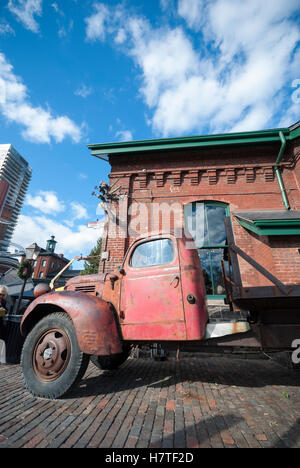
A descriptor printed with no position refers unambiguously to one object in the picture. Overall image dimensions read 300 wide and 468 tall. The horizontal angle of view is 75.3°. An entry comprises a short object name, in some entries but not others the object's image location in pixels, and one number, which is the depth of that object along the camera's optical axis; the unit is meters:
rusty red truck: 2.38
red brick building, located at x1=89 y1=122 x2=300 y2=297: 6.46
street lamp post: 7.49
